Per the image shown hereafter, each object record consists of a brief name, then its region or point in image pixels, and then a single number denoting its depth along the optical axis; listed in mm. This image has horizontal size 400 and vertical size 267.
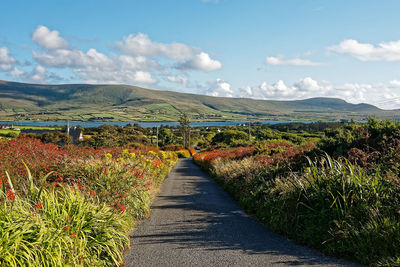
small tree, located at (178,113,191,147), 75375
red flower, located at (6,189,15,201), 5016
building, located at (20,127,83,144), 54719
